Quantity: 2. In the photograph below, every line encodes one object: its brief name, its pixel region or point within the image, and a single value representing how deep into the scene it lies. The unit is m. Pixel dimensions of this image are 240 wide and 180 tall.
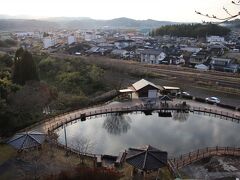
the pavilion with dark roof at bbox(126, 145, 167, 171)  14.14
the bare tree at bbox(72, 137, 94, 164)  18.03
